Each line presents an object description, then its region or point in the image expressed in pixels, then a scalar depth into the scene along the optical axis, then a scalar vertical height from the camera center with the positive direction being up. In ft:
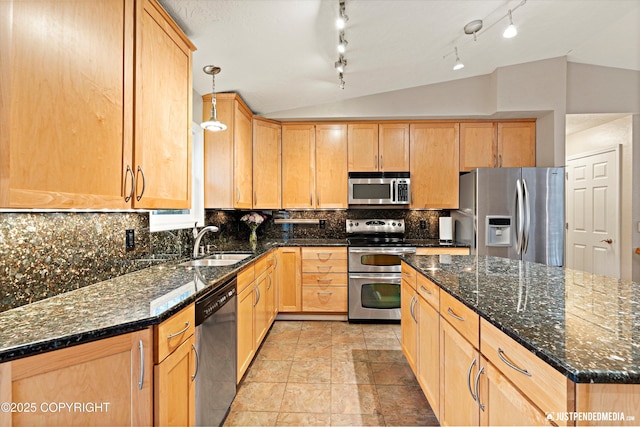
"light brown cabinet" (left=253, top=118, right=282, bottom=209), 11.27 +2.00
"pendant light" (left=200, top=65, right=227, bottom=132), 6.84 +2.22
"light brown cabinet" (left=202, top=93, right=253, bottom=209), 9.50 +1.93
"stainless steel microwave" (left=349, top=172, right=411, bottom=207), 11.57 +1.09
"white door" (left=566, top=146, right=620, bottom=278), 11.41 +0.17
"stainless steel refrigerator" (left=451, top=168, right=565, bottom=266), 10.11 +0.06
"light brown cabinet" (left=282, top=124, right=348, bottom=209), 11.91 +2.01
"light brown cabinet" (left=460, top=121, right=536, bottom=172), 11.47 +2.81
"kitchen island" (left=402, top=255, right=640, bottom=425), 2.13 -1.18
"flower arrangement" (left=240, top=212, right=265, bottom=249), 11.62 -0.24
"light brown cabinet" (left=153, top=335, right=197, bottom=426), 3.36 -2.22
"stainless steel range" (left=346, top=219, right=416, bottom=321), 10.75 -2.42
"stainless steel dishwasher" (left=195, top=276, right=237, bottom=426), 4.61 -2.46
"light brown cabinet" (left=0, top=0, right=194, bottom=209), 2.74 +1.32
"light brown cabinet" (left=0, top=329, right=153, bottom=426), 2.60 -1.69
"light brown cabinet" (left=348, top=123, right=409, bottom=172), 11.82 +2.77
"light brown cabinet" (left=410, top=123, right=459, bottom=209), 11.70 +2.04
